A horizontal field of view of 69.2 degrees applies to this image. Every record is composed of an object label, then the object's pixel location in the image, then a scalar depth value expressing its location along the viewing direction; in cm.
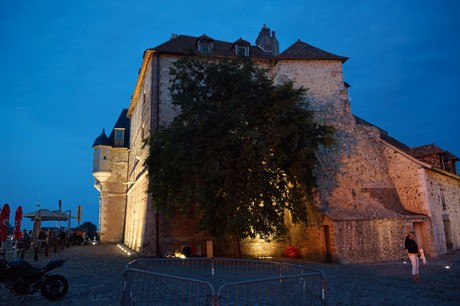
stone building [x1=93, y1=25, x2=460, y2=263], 1697
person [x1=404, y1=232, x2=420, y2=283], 1072
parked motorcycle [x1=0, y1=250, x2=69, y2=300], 788
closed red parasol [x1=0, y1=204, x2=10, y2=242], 1332
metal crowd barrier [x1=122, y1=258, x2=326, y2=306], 549
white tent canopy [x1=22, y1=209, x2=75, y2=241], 2090
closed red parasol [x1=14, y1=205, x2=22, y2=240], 1571
